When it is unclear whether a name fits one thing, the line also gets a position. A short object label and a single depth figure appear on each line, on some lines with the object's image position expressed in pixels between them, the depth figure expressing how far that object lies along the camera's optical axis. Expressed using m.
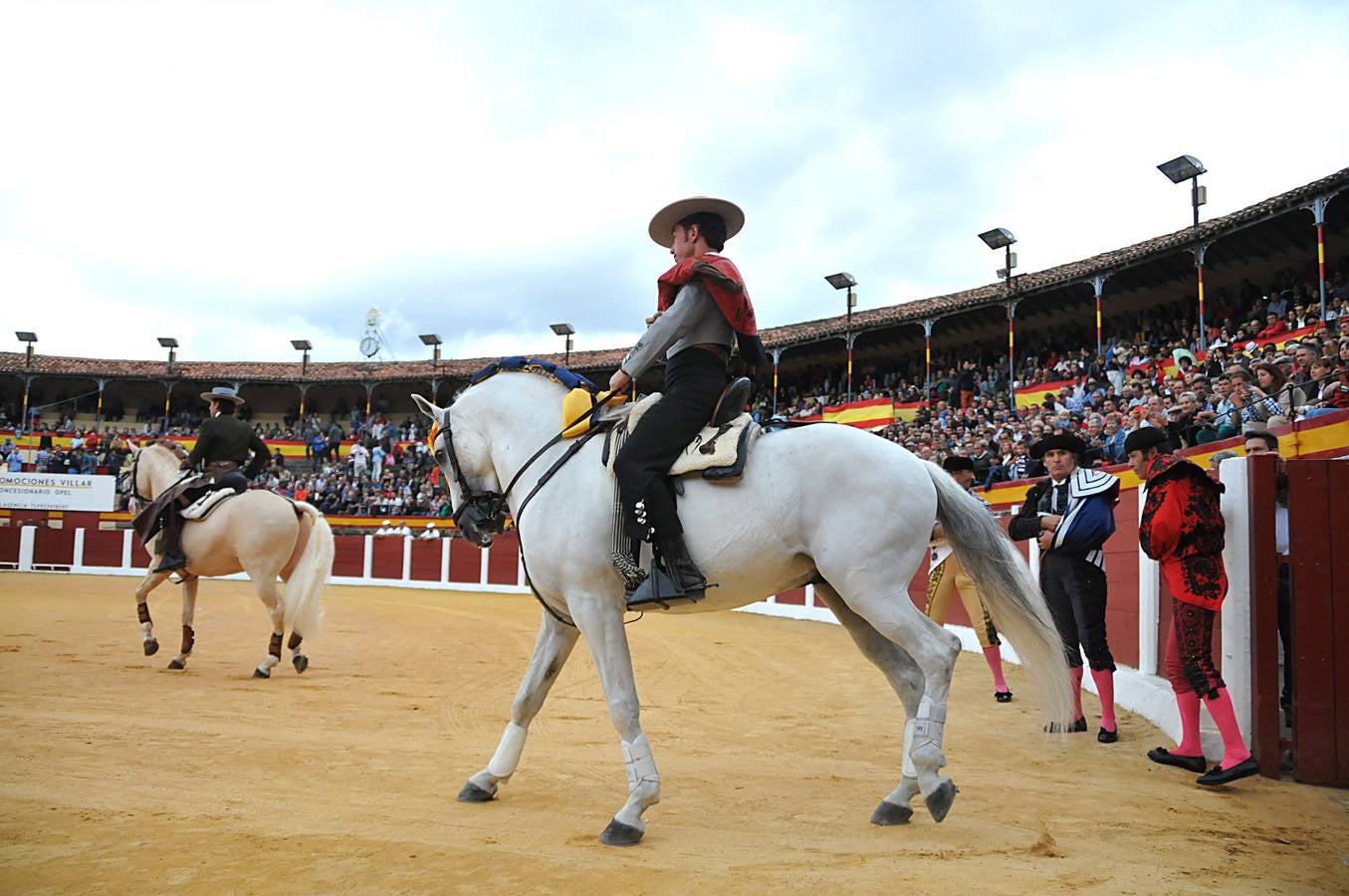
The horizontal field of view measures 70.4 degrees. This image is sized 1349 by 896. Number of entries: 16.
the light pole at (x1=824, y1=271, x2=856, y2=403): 28.37
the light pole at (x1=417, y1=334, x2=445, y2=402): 39.00
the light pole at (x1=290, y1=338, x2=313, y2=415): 40.81
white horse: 3.64
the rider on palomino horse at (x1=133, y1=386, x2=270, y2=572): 8.20
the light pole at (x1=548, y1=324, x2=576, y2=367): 37.38
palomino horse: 8.12
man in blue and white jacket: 5.54
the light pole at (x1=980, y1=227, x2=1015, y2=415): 24.00
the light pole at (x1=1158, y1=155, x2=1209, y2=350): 20.22
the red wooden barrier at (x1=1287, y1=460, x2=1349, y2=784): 4.32
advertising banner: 26.58
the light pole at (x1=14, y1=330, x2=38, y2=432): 39.22
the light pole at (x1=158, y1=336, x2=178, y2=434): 41.53
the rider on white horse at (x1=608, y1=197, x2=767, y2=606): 3.75
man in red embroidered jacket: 4.28
